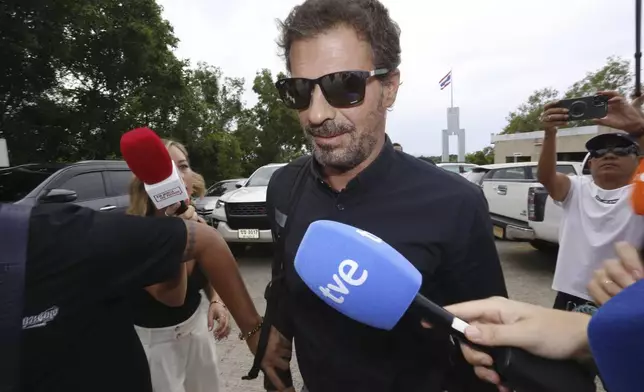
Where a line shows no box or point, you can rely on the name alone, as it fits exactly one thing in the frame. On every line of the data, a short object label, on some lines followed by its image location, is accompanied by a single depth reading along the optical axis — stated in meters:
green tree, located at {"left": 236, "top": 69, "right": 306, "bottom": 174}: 28.25
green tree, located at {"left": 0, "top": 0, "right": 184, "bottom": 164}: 12.30
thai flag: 29.73
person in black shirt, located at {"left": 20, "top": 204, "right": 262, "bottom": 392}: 1.04
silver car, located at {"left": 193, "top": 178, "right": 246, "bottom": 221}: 8.73
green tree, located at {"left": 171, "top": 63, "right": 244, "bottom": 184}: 17.86
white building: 23.39
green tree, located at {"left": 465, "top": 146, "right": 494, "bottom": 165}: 40.75
